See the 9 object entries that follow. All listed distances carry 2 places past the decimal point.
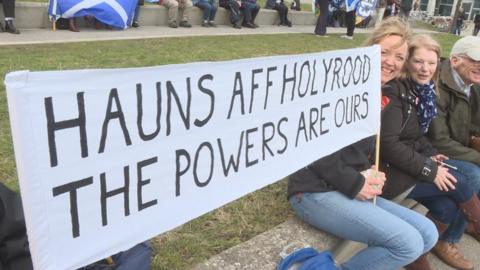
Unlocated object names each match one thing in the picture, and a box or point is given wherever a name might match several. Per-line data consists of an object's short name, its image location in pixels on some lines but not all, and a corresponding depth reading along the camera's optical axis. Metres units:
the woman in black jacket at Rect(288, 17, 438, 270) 2.32
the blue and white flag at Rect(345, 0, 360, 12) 11.53
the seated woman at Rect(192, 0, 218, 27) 10.01
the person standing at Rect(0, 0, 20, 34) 6.59
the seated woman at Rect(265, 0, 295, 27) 12.31
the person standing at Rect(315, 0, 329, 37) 10.82
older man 3.22
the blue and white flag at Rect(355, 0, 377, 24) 12.08
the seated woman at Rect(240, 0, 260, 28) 10.76
